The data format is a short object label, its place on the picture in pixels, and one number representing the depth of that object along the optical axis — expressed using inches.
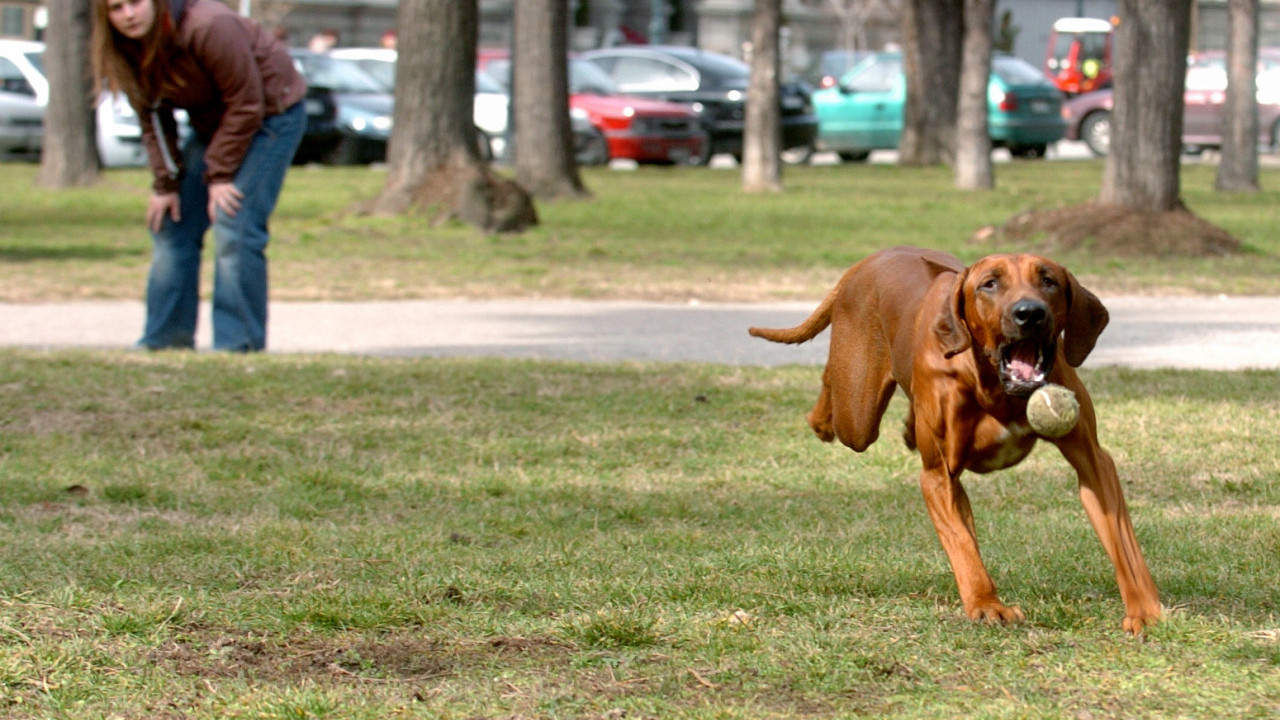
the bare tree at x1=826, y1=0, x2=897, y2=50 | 2413.9
